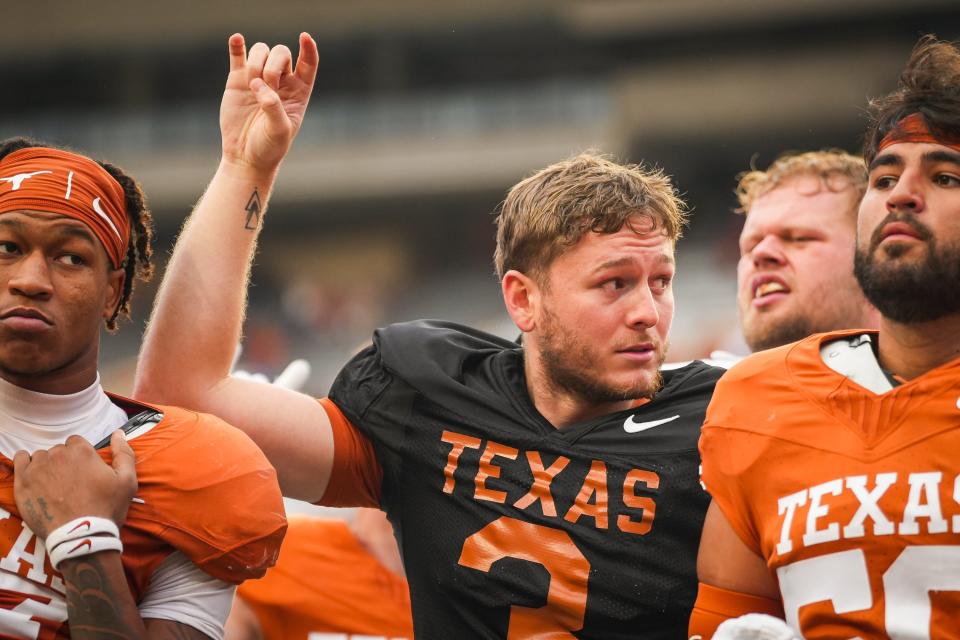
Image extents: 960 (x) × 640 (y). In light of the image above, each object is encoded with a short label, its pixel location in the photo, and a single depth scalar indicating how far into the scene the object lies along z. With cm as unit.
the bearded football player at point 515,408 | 488
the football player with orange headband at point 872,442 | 401
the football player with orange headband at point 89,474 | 423
